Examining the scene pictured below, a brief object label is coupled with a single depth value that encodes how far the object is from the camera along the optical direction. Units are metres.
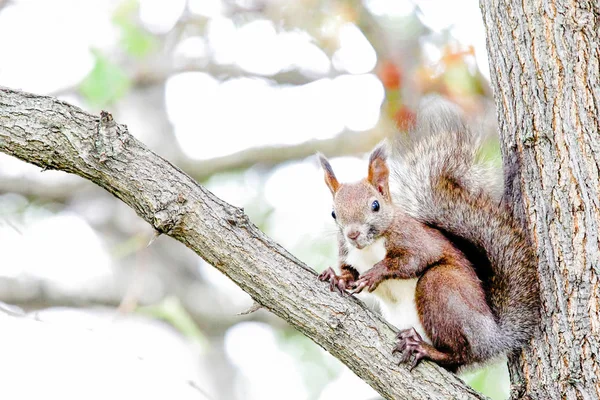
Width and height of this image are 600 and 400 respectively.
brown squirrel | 4.37
